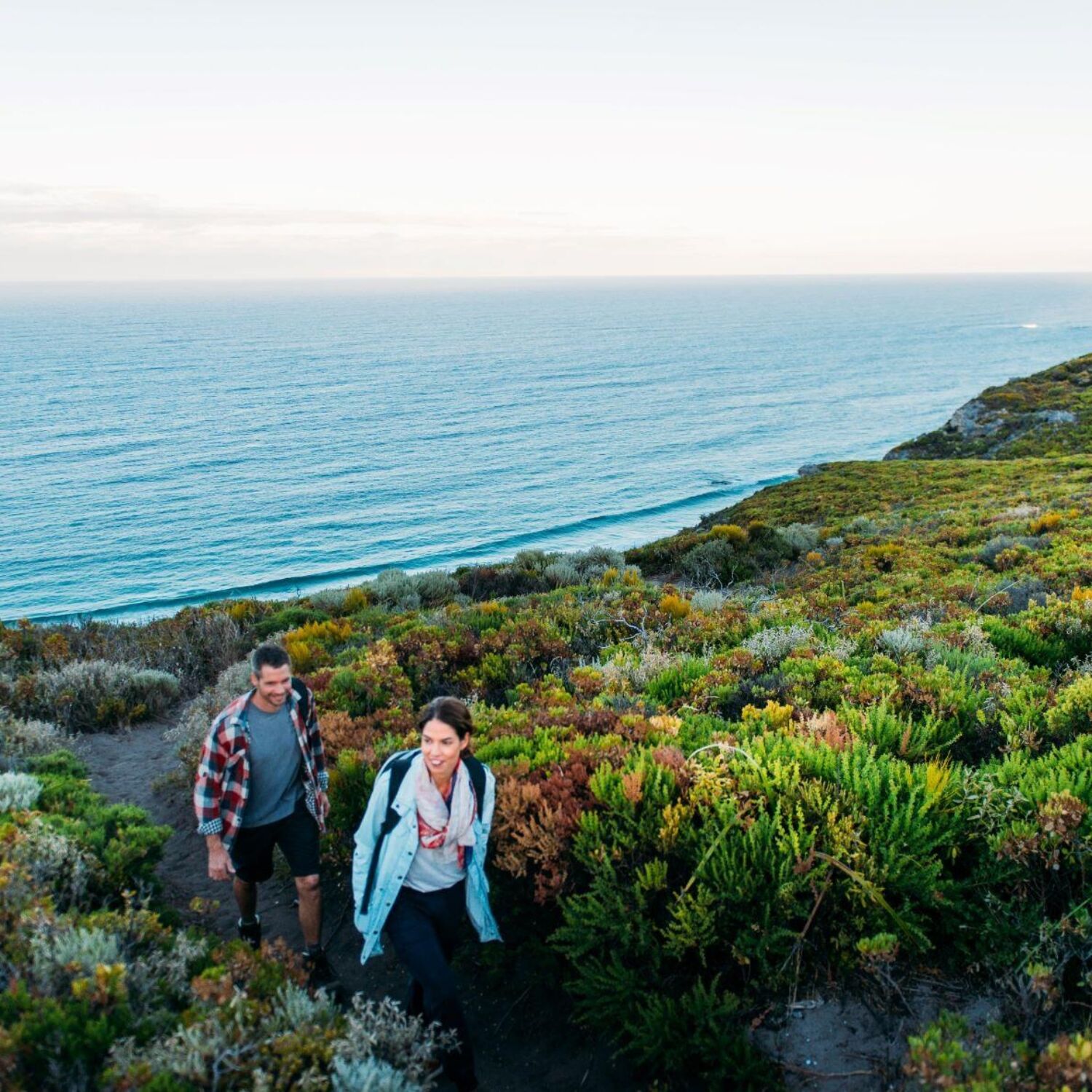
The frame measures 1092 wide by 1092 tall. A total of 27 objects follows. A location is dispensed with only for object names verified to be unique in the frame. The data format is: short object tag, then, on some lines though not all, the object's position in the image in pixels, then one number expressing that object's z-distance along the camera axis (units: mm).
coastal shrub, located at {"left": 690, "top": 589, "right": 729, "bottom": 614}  11195
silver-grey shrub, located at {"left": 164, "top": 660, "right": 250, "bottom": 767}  8117
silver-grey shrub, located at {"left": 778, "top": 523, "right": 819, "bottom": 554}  19109
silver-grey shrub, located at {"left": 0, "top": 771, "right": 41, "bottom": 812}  5515
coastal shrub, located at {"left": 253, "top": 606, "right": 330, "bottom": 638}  13438
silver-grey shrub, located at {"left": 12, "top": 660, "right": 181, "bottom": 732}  9367
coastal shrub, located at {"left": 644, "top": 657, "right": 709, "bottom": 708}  7328
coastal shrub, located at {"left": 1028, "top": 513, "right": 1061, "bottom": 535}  14898
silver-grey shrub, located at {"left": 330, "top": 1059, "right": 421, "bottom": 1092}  3197
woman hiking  4043
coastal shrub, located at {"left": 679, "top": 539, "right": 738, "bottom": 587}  17766
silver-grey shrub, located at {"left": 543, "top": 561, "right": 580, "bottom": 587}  16375
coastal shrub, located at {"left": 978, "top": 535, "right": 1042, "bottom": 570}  13045
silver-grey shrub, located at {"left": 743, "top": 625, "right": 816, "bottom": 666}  8055
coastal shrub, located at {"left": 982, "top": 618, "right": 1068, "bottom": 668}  7730
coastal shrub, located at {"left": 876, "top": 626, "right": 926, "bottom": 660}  7750
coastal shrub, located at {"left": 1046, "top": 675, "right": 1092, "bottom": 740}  5551
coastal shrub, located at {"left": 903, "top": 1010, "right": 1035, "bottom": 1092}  2939
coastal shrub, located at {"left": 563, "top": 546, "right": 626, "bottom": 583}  17516
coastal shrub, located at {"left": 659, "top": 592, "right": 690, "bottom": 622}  11012
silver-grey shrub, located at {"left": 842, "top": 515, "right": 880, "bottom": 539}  19625
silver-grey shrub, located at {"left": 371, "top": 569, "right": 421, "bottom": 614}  15156
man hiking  4691
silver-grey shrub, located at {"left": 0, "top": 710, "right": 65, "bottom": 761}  7344
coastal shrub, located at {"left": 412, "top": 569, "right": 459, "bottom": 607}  15859
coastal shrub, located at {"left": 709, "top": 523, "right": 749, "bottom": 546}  19797
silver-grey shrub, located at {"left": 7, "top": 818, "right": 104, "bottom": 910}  4434
